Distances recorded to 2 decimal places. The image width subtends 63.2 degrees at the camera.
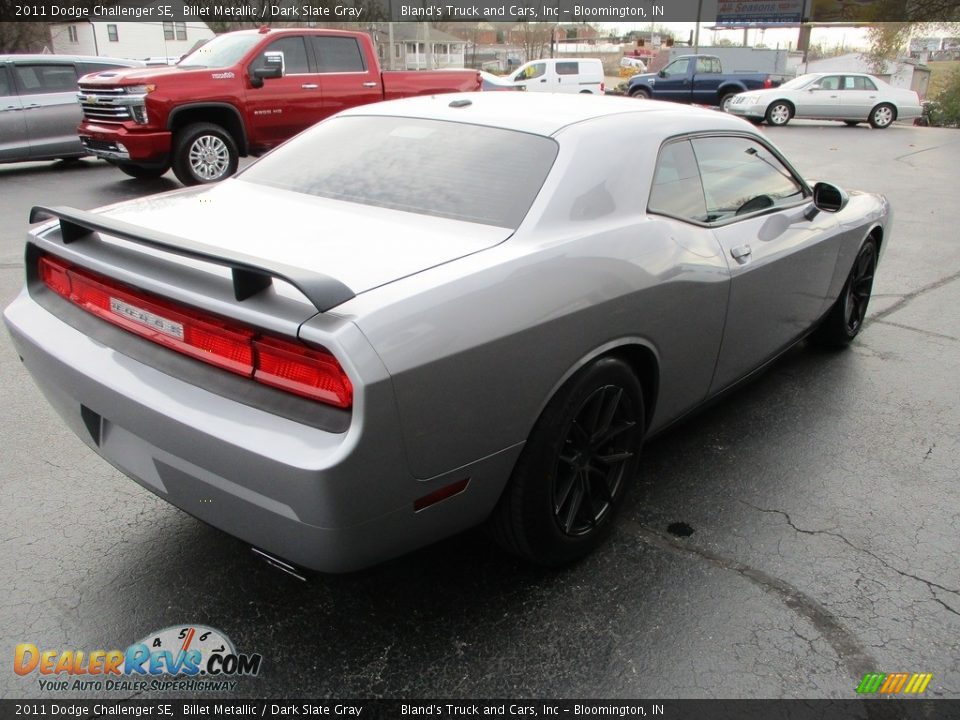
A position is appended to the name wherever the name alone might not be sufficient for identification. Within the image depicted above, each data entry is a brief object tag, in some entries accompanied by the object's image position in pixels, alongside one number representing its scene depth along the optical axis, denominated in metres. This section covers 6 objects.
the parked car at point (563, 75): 29.41
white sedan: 21.11
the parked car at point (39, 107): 10.82
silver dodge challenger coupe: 1.96
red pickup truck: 8.95
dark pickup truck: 25.14
